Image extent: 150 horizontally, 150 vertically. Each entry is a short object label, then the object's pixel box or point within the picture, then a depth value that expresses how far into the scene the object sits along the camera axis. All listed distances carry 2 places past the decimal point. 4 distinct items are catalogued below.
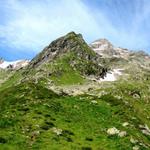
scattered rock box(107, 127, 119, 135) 54.78
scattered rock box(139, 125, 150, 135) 61.57
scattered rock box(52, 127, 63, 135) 50.76
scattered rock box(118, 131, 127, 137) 53.64
